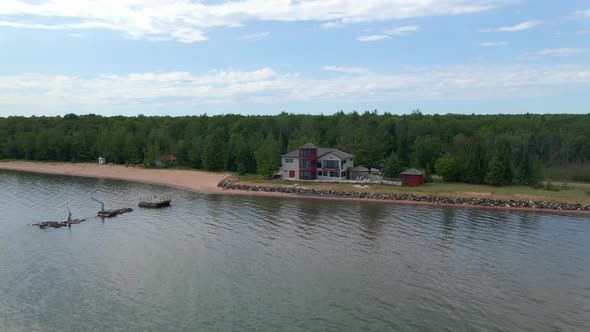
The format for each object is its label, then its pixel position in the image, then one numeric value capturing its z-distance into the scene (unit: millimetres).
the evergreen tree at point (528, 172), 73688
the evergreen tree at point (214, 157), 99438
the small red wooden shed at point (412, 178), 73500
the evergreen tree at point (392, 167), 79000
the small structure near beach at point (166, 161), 110750
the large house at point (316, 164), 79875
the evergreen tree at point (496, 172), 73000
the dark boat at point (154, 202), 61312
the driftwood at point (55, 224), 48506
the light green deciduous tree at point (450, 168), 77250
